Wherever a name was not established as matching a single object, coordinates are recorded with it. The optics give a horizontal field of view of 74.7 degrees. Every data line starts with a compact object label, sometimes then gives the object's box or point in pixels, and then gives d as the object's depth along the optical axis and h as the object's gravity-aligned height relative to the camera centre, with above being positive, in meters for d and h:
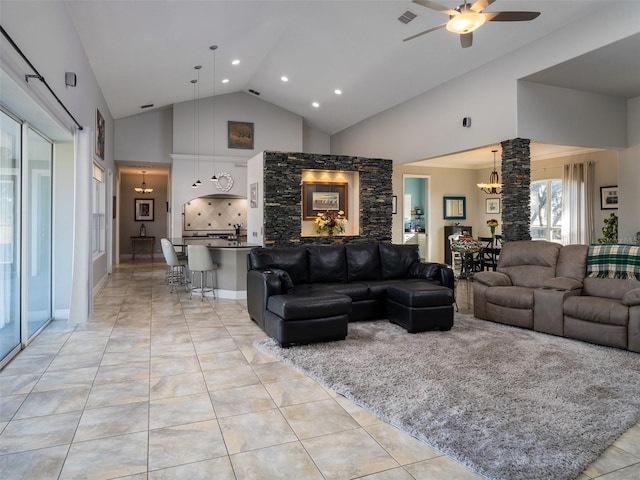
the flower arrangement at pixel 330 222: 7.80 +0.28
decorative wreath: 10.83 +1.42
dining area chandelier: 9.39 +1.18
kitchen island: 6.67 -0.53
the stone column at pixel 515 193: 6.29 +0.68
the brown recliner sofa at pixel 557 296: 3.94 -0.63
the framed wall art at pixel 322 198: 7.85 +0.73
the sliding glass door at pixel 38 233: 4.30 +0.04
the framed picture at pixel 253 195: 7.59 +0.77
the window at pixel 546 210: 10.02 +0.67
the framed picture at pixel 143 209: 13.63 +0.89
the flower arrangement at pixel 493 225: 10.27 +0.30
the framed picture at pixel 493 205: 11.20 +0.86
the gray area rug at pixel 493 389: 2.22 -1.09
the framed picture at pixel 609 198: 8.27 +0.79
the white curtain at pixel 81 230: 4.91 +0.08
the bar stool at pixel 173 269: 7.14 -0.67
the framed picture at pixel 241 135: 10.94 +2.68
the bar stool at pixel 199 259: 6.37 -0.34
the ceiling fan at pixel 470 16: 3.70 +2.00
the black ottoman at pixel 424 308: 4.50 -0.77
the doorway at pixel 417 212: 11.35 +0.72
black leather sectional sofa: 4.06 -0.59
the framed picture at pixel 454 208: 11.45 +0.80
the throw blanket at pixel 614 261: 4.50 -0.27
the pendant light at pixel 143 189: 13.30 +1.51
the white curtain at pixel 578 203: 8.70 +0.73
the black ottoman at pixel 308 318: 3.97 -0.79
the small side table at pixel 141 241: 13.26 -0.15
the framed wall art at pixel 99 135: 7.41 +1.87
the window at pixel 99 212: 7.76 +0.48
